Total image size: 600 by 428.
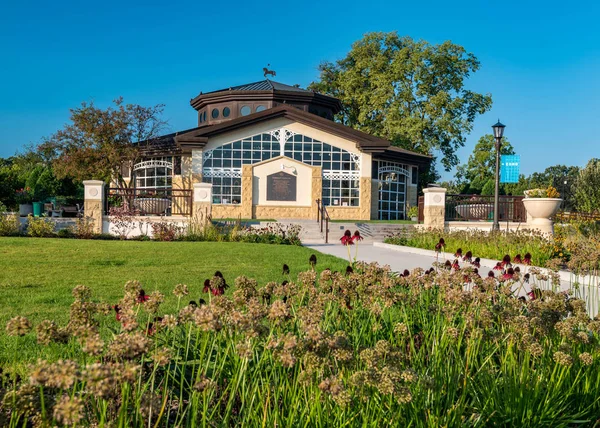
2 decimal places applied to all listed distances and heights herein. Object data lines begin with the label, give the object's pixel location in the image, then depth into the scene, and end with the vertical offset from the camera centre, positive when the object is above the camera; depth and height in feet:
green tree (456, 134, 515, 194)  167.63 +18.38
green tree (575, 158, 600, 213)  83.10 +5.21
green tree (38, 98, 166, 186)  92.32 +11.74
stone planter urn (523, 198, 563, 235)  62.03 +0.97
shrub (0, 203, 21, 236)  57.11 -1.53
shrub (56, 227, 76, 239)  59.16 -2.46
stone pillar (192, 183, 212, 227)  69.82 +1.82
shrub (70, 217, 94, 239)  59.16 -1.93
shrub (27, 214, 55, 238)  57.98 -1.82
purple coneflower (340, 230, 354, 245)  18.34 -0.79
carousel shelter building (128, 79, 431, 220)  94.58 +8.68
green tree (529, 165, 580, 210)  216.54 +20.73
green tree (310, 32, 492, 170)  129.59 +30.81
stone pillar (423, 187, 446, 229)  73.56 +1.32
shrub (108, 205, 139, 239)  66.39 -1.10
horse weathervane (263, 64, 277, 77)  120.47 +31.50
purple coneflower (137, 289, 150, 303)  10.45 -1.62
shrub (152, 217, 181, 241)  60.08 -2.07
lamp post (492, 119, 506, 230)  63.14 +8.75
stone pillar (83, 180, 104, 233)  67.05 +1.20
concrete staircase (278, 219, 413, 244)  73.36 -2.00
